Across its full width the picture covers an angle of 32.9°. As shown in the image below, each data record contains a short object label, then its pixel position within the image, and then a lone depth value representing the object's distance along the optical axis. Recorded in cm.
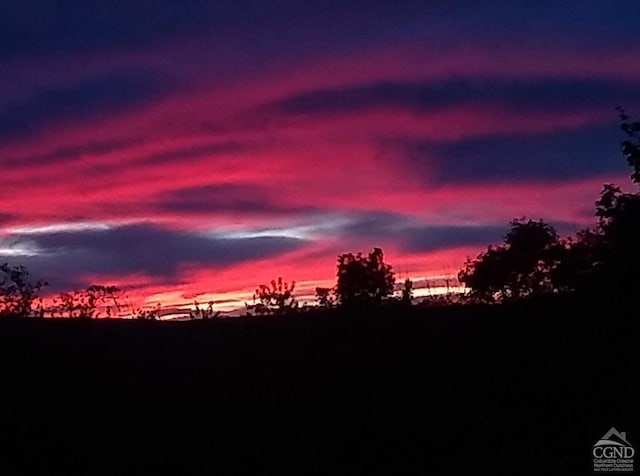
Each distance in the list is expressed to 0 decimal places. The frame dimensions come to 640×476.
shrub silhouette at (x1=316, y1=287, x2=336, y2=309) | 3383
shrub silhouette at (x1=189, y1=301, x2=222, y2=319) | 2277
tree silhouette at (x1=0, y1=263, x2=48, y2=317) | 2709
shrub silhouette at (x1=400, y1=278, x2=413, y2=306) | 2047
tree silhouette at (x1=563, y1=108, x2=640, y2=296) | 1753
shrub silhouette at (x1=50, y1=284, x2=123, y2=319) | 2491
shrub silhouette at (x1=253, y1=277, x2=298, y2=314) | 3225
